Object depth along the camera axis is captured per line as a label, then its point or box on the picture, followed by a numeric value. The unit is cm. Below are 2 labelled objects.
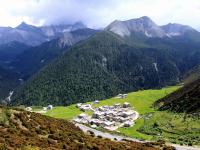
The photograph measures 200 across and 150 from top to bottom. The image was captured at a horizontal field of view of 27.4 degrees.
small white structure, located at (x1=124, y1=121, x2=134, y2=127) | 16069
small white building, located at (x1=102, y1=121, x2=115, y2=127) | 16975
